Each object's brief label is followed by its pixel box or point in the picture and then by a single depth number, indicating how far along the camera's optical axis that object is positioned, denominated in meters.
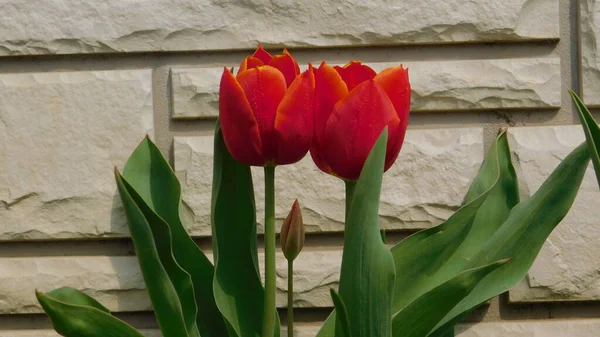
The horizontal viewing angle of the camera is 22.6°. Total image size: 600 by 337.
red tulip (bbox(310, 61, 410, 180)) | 0.80
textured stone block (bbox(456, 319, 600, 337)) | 1.01
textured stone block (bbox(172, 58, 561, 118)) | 1.00
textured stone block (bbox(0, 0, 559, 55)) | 1.00
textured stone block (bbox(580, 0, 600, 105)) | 1.00
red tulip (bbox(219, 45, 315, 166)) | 0.80
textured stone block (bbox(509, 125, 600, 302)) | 1.00
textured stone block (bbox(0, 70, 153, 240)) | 1.00
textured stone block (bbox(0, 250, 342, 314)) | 1.00
